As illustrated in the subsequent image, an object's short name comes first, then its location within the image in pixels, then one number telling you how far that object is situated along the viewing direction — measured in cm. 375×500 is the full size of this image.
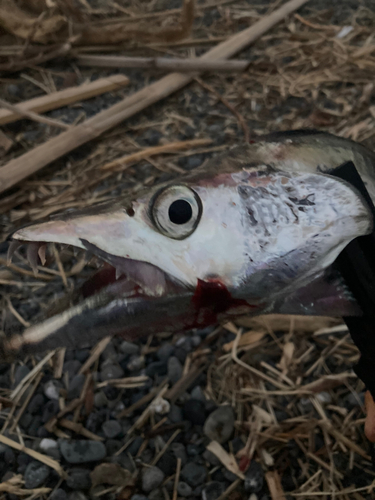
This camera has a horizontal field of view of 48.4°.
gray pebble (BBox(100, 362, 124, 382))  33
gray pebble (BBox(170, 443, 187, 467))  29
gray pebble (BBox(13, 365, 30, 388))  33
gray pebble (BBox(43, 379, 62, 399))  32
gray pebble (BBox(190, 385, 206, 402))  32
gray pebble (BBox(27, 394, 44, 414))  32
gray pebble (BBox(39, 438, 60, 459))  29
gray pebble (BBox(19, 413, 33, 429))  31
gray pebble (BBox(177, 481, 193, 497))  28
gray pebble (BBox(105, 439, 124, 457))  29
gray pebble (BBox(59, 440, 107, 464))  29
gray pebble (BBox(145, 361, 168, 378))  34
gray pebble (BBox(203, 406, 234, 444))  30
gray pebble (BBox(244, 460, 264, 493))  28
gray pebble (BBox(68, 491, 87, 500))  27
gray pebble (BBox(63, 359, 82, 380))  34
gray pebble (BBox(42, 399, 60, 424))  31
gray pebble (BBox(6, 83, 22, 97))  61
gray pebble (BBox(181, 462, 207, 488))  28
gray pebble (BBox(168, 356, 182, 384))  33
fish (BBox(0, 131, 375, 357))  18
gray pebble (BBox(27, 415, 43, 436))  31
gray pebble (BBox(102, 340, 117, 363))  34
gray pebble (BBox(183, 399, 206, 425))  31
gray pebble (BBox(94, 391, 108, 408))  32
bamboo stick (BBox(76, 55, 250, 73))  63
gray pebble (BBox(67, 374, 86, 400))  32
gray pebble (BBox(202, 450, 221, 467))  29
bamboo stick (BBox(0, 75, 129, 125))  52
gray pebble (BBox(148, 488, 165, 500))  27
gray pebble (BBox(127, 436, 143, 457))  30
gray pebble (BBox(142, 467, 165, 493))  28
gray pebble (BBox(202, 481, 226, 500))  27
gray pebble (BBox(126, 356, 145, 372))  34
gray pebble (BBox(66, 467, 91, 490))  28
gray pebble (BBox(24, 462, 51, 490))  28
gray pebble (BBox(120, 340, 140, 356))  35
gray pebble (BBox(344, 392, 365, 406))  32
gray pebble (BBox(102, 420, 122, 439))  30
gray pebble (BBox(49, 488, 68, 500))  27
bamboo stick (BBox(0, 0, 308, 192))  47
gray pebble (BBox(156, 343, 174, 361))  35
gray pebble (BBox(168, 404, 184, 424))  31
